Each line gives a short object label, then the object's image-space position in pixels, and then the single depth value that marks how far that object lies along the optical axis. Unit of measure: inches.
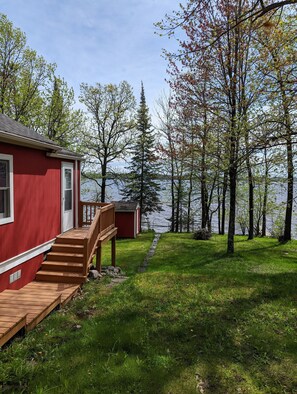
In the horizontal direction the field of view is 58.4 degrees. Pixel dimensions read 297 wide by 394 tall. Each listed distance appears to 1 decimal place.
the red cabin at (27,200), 217.5
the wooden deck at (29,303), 146.3
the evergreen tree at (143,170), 936.9
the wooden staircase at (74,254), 255.8
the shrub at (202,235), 630.5
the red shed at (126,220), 681.6
